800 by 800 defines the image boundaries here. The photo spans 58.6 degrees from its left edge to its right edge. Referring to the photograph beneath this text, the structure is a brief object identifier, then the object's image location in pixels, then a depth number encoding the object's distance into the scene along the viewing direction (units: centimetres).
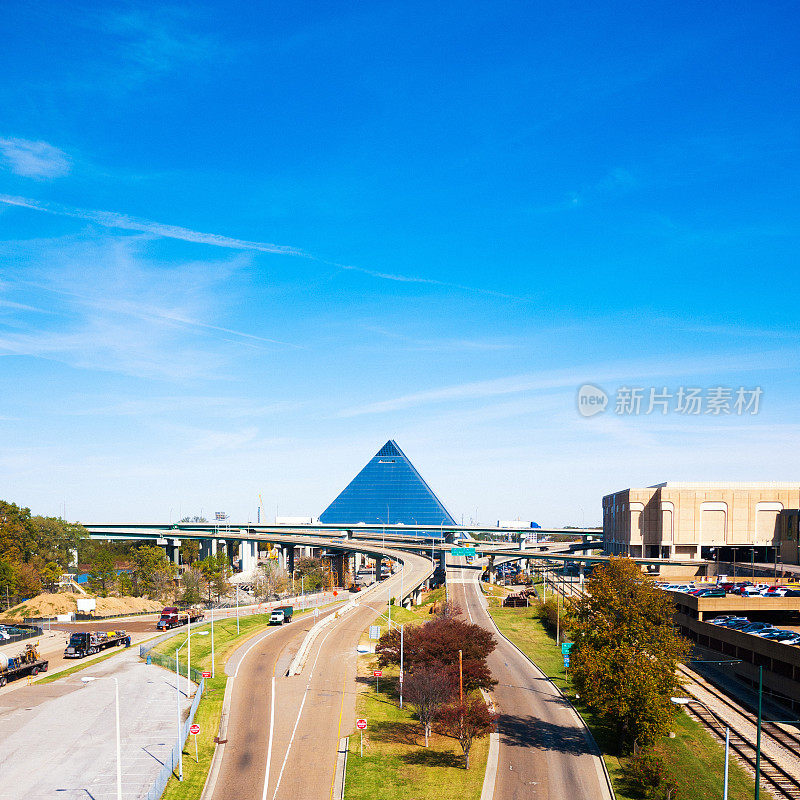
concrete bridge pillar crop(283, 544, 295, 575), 18525
